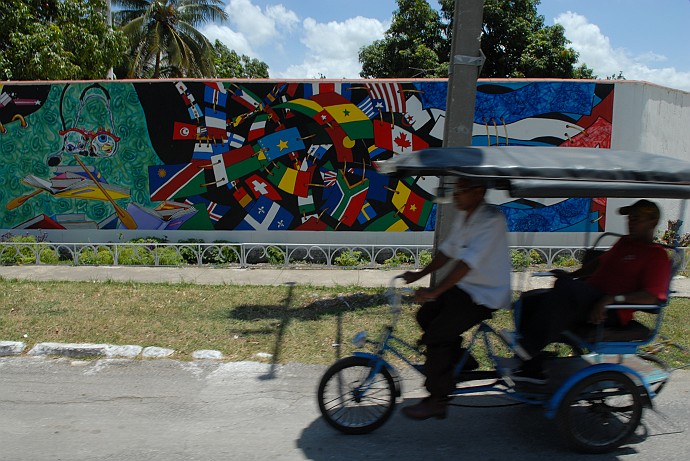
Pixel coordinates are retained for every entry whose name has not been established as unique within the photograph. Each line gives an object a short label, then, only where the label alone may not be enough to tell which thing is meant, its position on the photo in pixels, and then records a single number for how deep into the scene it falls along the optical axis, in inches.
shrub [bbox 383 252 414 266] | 397.4
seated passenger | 146.8
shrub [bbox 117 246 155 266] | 390.0
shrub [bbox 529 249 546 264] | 398.9
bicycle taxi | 140.3
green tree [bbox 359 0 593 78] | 729.6
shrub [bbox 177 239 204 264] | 402.6
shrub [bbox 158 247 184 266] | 389.7
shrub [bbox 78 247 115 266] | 391.5
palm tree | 919.7
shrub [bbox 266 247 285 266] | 402.6
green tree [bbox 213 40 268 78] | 1291.3
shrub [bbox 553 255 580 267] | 391.9
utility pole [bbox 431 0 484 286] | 248.1
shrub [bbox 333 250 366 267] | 393.4
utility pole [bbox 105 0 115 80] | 703.1
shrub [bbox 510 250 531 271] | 378.9
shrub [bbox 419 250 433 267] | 394.3
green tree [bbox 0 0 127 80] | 476.1
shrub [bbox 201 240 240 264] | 398.6
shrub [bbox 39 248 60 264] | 397.1
